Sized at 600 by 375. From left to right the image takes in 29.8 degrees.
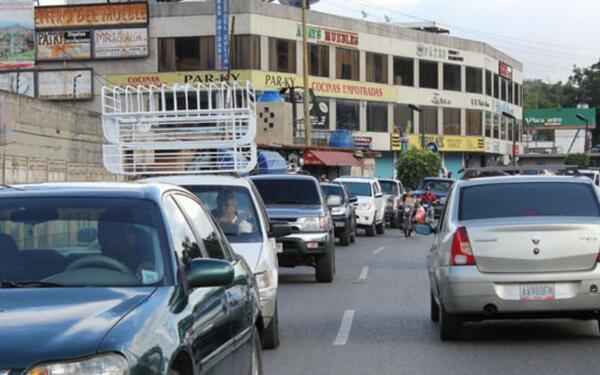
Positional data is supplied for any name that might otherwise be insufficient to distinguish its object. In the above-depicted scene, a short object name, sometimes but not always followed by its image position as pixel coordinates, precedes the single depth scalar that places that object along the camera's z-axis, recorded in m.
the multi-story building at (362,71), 64.62
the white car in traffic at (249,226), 11.43
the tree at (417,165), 65.75
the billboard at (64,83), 64.38
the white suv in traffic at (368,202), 36.50
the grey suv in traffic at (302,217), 18.72
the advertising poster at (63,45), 64.81
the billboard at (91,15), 64.06
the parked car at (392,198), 42.25
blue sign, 57.34
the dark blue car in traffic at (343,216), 29.92
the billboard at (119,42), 64.50
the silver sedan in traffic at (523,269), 11.07
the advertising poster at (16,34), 61.34
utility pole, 47.75
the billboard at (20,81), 63.77
